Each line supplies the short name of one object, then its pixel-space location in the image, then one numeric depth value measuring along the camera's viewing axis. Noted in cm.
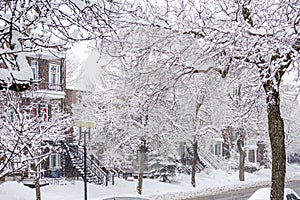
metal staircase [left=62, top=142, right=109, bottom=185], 2969
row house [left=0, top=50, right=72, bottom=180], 3064
